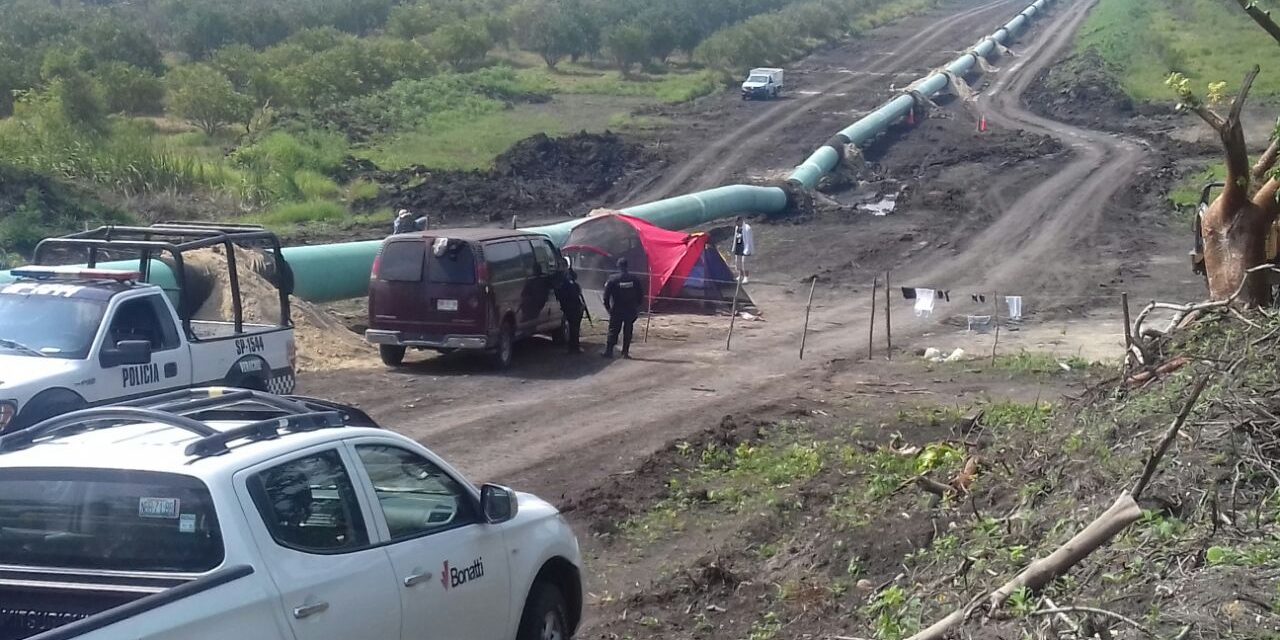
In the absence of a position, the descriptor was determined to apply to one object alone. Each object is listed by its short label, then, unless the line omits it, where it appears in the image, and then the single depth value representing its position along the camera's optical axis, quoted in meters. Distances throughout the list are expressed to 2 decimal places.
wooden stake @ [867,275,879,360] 20.27
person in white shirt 28.08
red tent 24.31
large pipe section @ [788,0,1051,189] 40.44
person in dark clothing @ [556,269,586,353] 20.55
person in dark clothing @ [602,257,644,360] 19.89
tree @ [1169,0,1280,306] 10.70
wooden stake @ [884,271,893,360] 19.72
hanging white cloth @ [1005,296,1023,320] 21.43
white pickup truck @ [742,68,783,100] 61.16
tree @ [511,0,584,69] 70.12
